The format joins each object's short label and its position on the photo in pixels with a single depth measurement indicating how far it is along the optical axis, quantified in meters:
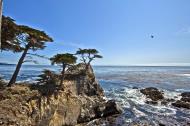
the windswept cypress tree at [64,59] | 8.01
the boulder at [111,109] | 10.06
